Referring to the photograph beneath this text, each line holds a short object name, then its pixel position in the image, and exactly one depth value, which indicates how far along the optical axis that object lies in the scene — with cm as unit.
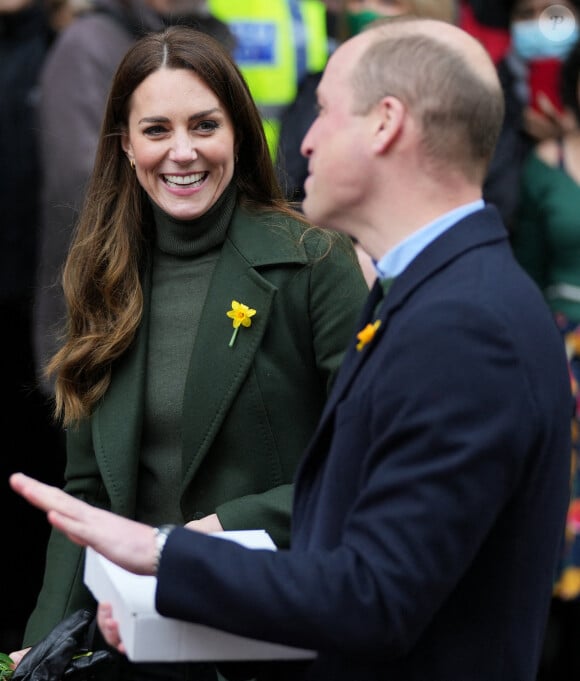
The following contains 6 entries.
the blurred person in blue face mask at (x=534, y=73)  1090
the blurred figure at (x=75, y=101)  1017
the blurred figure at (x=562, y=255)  1030
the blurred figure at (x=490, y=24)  1208
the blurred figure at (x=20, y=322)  1116
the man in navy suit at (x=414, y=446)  396
